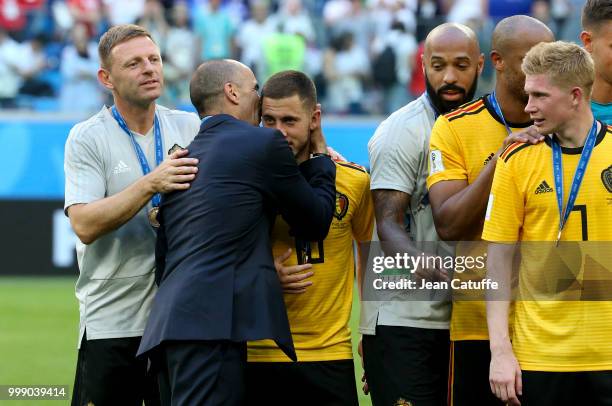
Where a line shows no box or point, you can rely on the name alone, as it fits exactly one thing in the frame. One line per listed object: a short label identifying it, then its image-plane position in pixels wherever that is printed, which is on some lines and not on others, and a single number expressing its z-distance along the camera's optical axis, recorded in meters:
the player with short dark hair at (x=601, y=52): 10.90
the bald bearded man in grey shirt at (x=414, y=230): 10.73
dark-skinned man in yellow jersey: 10.28
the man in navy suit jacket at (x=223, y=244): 9.13
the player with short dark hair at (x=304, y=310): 10.30
